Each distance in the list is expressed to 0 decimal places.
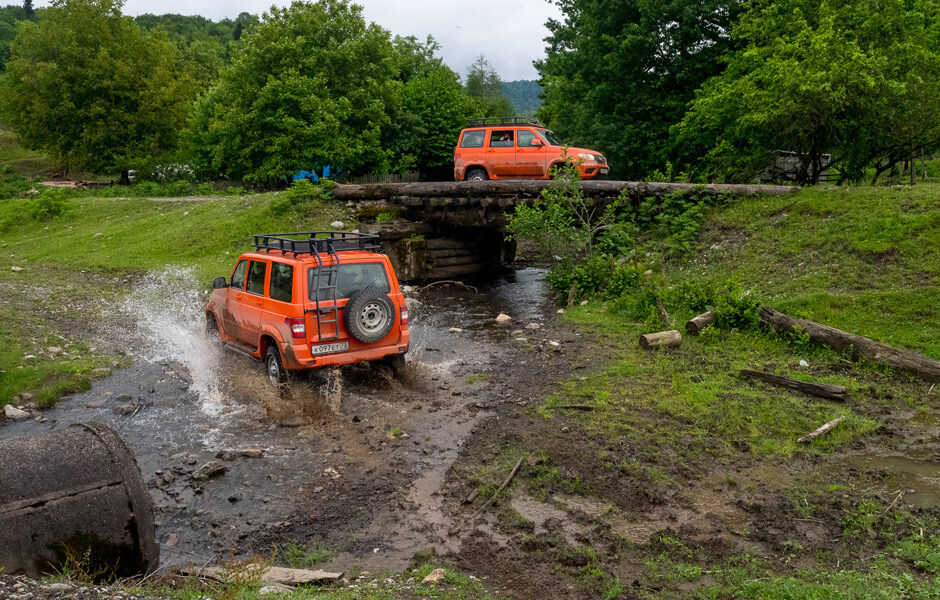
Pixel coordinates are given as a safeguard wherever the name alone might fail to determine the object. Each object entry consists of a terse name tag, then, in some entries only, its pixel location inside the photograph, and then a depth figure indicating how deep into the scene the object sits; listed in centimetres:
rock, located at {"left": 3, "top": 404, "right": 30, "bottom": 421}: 888
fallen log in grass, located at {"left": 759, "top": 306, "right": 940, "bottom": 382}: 895
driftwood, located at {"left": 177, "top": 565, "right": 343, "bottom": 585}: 480
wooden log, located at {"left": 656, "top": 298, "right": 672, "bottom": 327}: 1209
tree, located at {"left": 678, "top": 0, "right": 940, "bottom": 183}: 1537
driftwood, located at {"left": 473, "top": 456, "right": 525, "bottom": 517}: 614
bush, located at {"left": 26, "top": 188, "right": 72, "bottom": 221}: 2683
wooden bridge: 1856
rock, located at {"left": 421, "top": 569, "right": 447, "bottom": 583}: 481
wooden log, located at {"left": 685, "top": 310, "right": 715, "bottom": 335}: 1150
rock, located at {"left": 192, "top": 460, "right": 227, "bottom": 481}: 694
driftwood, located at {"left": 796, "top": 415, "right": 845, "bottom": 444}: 736
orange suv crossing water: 901
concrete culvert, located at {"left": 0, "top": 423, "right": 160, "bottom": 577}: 428
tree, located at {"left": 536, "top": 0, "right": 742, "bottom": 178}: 2525
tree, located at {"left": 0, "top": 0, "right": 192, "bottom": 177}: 3622
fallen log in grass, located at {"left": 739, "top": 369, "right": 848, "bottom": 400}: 851
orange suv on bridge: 1927
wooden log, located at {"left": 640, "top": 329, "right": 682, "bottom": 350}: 1104
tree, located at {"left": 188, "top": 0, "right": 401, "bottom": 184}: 2976
